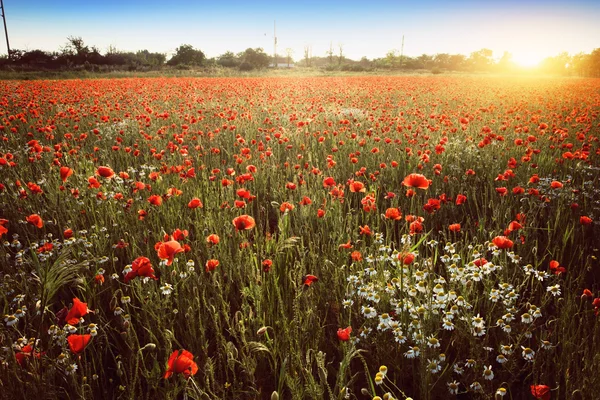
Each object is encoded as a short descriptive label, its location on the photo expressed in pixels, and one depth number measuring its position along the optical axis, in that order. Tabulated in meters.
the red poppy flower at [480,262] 2.35
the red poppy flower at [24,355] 1.79
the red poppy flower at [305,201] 3.20
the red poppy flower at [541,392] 1.50
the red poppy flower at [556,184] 3.23
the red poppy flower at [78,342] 1.48
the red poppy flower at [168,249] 1.92
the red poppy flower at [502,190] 3.25
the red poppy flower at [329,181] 3.44
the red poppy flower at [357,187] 3.02
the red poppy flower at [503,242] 2.21
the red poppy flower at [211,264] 2.30
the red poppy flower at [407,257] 2.02
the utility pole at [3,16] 40.42
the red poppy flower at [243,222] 2.33
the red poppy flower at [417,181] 2.59
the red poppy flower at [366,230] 2.81
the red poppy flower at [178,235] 2.57
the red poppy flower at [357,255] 2.53
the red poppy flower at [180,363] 1.49
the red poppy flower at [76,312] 1.55
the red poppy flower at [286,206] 3.00
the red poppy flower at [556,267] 2.25
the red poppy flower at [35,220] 2.66
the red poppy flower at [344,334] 1.77
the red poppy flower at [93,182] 3.19
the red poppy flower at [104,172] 2.84
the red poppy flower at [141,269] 1.88
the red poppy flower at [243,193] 2.94
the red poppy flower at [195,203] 2.79
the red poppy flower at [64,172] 2.89
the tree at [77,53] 48.25
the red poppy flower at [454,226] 2.84
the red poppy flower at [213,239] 2.48
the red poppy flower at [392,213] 2.48
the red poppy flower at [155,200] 3.02
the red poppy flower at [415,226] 2.44
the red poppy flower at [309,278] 2.16
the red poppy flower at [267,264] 2.42
